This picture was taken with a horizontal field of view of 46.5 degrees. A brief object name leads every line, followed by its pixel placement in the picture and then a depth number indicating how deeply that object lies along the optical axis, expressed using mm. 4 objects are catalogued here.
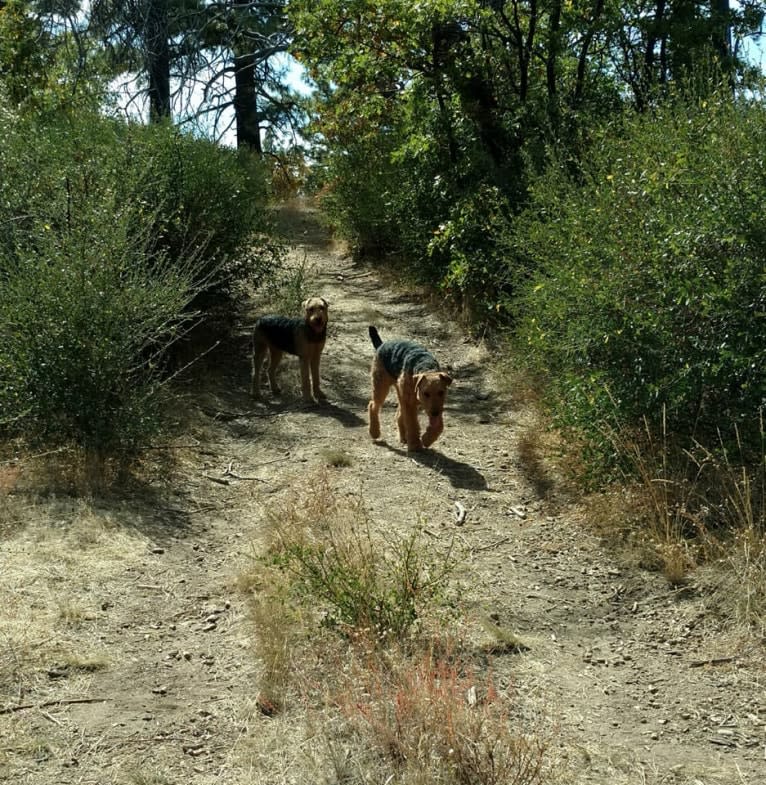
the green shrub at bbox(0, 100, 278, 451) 7215
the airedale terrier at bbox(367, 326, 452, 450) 7602
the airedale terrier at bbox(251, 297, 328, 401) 10047
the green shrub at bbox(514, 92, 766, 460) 5770
